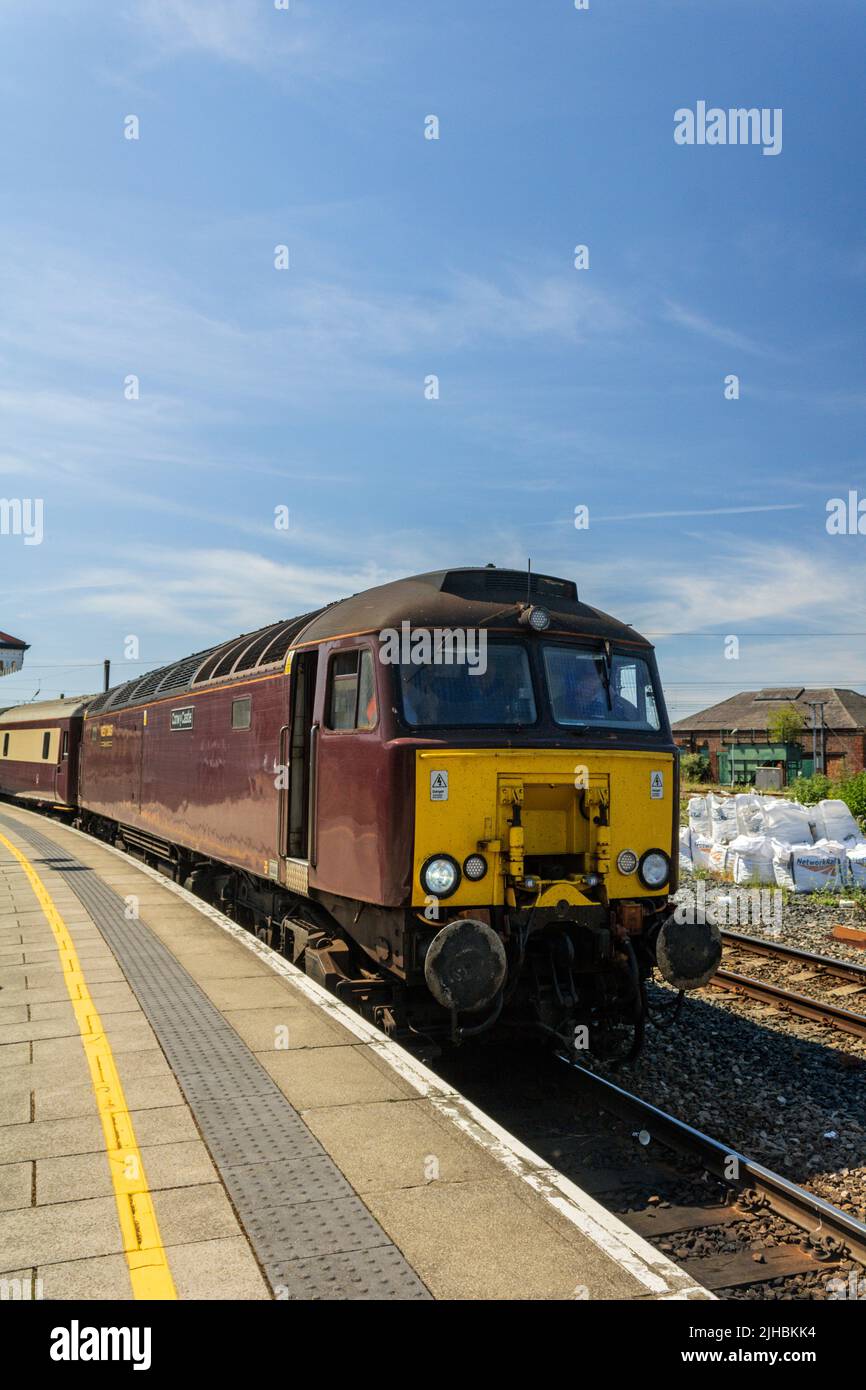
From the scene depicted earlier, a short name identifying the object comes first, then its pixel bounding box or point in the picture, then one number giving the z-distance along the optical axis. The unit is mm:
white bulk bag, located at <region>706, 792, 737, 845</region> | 19328
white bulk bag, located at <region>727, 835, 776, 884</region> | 17500
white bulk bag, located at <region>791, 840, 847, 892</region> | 16844
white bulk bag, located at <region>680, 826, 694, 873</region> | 19566
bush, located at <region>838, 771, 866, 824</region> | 24047
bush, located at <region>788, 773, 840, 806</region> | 30609
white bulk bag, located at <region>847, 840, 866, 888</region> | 16906
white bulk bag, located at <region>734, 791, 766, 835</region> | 18375
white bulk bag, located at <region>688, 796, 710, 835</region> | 20328
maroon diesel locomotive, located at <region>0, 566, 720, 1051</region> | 6973
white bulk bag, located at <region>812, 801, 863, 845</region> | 18047
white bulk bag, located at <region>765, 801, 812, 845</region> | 17641
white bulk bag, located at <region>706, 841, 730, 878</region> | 18516
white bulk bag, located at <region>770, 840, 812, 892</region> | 17031
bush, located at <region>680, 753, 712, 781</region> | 59062
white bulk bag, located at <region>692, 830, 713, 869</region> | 19375
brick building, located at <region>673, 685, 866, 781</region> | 57219
